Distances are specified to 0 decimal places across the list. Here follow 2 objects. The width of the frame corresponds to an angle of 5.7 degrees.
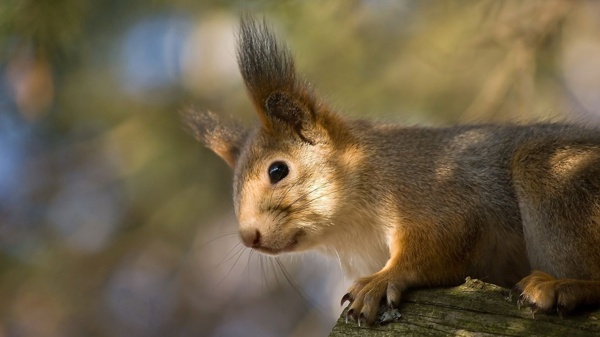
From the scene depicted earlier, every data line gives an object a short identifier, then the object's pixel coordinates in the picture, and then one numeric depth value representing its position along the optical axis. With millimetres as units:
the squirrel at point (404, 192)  2368
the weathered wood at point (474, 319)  2308
